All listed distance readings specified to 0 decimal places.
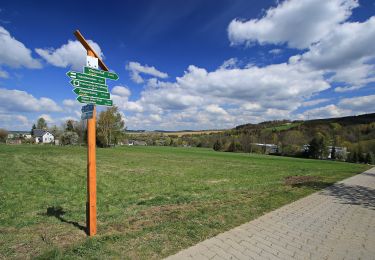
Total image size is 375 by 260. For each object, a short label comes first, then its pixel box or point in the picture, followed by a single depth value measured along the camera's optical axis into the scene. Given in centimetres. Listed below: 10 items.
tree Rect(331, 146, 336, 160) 7088
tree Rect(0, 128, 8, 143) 8062
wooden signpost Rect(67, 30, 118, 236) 471
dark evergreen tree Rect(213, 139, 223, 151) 9096
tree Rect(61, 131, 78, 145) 7210
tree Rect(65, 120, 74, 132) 8325
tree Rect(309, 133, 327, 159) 6831
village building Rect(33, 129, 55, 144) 9431
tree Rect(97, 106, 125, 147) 6041
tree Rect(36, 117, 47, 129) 11000
